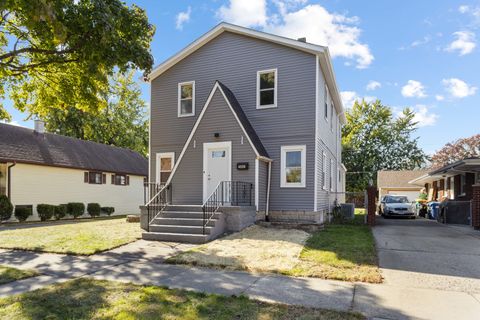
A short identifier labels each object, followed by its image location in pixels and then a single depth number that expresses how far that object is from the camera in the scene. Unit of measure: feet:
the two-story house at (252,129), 42.22
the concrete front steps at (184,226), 32.86
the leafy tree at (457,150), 169.22
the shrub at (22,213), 60.23
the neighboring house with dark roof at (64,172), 62.80
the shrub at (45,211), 64.08
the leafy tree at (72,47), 30.42
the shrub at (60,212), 67.26
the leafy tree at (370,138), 158.40
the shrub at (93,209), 76.69
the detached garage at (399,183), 138.51
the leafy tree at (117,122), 116.06
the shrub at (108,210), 81.64
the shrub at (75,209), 70.89
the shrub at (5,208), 57.31
